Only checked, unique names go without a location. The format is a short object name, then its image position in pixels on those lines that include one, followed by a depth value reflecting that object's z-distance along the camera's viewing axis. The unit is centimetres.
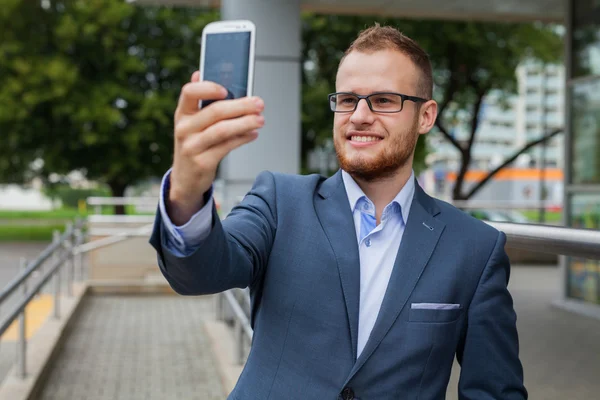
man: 179
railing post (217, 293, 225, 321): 874
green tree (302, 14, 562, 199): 1787
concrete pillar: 773
